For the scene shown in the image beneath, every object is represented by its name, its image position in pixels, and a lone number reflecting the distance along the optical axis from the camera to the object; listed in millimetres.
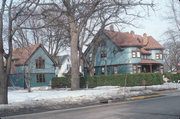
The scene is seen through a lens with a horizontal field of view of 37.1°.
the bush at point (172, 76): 42791
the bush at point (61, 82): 40644
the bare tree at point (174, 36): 40188
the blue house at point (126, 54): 46156
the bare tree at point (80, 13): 18328
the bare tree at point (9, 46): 15422
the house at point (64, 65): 74375
